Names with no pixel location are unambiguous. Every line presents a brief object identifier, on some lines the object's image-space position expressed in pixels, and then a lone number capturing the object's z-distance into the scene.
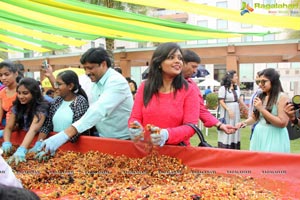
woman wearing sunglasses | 2.84
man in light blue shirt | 2.19
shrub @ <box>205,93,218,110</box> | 10.48
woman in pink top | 1.96
